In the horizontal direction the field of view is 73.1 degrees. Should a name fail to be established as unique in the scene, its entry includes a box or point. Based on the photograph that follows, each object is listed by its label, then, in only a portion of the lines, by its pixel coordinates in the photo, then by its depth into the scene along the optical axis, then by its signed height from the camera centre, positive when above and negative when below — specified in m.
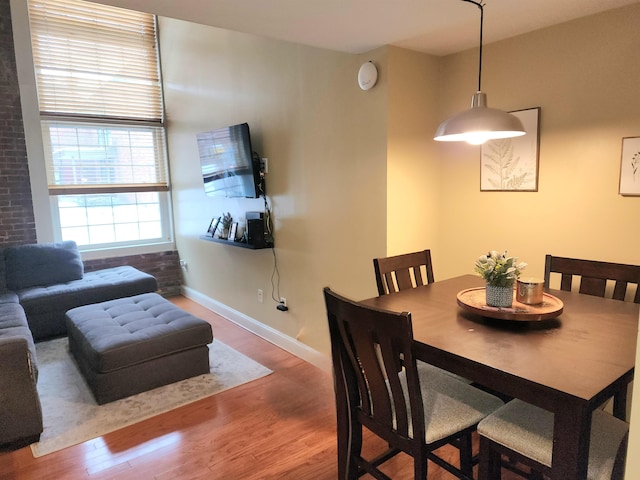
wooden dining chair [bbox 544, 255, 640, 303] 1.96 -0.45
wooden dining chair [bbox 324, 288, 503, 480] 1.43 -0.82
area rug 2.46 -1.33
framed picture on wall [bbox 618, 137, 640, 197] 2.03 +0.06
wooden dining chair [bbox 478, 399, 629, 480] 1.32 -0.83
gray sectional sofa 3.47 -0.88
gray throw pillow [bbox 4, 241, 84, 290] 4.11 -0.69
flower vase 1.78 -0.47
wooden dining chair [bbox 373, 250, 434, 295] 2.27 -0.46
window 4.65 +0.80
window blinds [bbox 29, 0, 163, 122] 4.58 +1.48
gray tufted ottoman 2.72 -1.02
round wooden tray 1.65 -0.50
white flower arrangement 1.76 -0.35
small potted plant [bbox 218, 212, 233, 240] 3.98 -0.33
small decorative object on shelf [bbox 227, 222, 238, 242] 3.82 -0.38
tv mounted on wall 3.50 +0.23
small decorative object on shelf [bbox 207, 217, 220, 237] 4.17 -0.36
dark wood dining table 1.19 -0.56
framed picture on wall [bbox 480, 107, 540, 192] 2.38 +0.13
